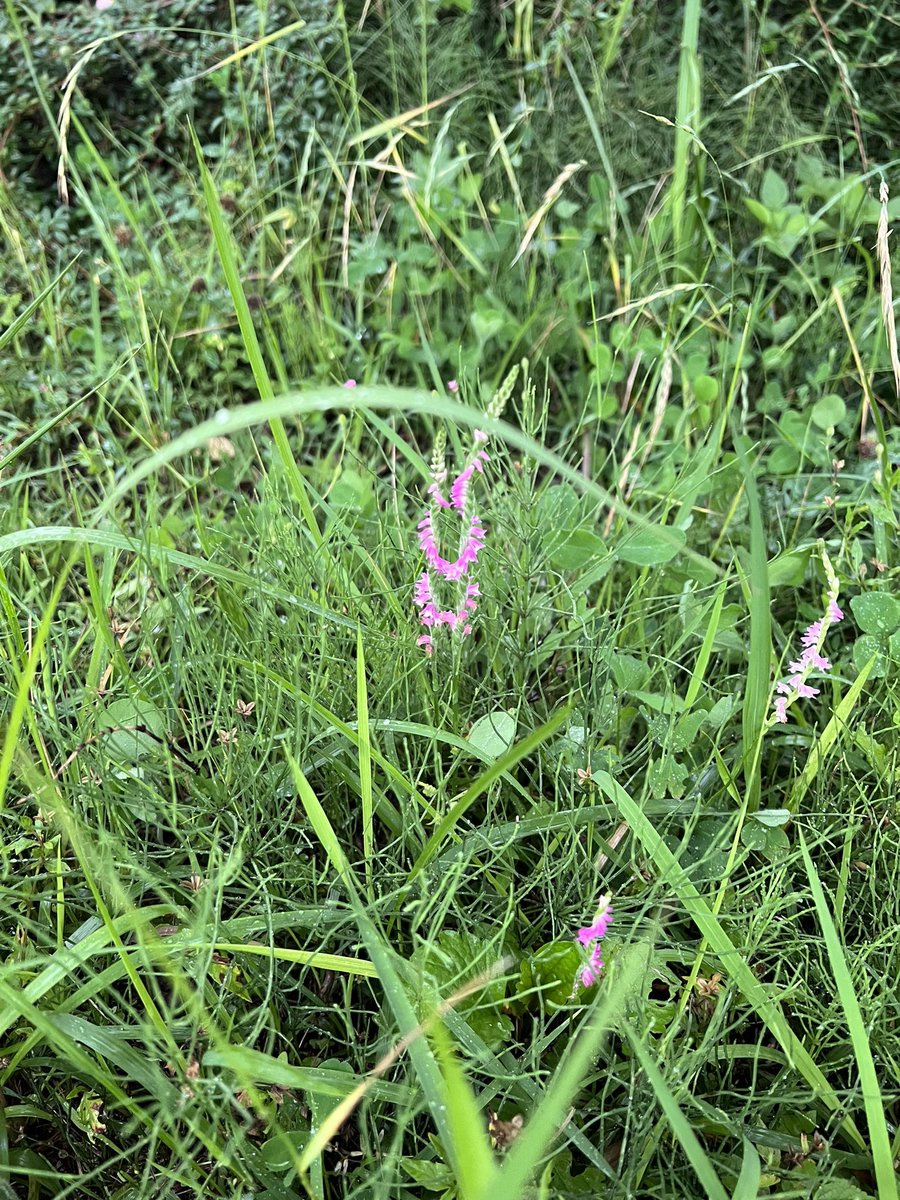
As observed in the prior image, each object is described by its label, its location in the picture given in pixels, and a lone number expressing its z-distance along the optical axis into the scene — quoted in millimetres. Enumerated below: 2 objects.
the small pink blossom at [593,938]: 382
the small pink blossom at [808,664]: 425
